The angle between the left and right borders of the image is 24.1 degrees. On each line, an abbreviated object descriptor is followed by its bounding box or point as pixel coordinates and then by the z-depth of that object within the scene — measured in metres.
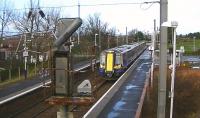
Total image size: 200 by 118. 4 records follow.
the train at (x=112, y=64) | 46.97
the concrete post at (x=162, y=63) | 16.19
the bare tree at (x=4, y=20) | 69.84
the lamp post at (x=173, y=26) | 15.54
